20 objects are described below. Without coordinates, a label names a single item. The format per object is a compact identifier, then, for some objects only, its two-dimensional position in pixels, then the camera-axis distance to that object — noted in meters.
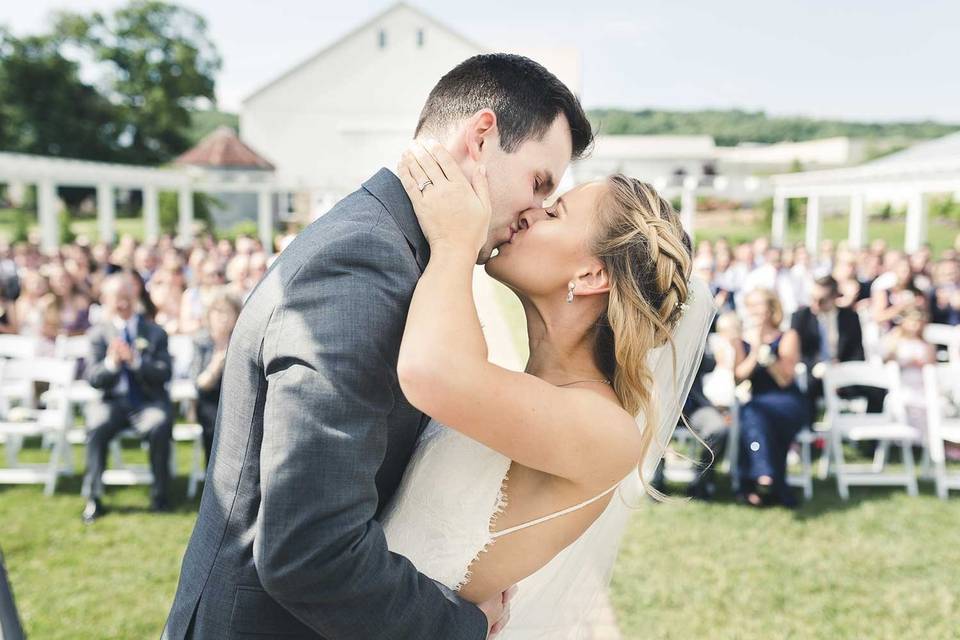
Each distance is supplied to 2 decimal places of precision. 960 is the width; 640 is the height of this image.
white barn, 40.22
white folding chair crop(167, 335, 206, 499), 8.31
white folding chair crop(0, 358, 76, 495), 7.67
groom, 1.50
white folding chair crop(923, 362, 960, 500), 7.88
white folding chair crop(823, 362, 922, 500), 7.96
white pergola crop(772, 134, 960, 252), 17.34
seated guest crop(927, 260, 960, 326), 11.93
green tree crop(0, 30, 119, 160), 50.06
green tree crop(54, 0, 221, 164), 54.97
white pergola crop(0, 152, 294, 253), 16.86
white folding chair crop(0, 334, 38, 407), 8.81
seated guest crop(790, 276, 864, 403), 9.16
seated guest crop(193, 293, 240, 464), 7.37
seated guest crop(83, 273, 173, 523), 7.30
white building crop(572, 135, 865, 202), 66.69
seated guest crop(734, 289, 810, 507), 7.61
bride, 1.72
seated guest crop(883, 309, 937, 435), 8.62
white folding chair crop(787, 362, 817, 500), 7.86
